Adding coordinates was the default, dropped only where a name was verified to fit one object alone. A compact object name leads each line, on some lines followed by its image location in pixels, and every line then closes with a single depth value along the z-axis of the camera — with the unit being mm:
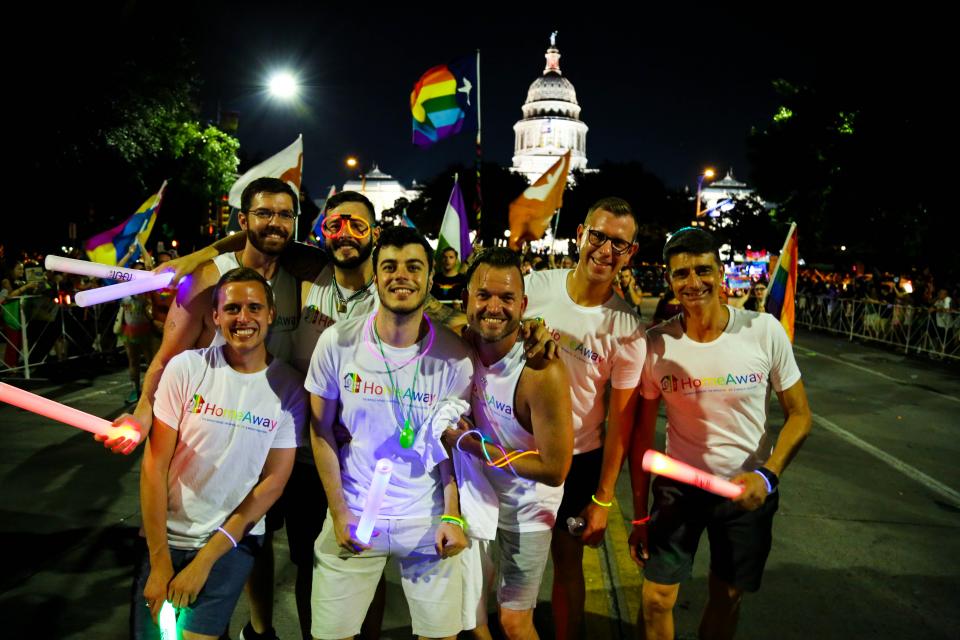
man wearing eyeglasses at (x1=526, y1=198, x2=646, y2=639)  3232
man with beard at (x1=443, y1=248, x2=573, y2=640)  2736
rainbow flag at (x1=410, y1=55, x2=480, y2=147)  10312
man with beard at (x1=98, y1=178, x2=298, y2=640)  3418
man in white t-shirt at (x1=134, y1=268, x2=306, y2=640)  2770
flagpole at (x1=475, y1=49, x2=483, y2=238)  10330
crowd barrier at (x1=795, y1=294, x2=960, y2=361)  15664
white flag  7211
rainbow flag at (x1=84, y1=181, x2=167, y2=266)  9578
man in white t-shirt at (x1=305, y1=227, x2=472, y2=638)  2787
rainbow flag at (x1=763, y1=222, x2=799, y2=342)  5324
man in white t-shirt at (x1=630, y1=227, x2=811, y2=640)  3133
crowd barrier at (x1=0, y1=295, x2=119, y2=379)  10797
